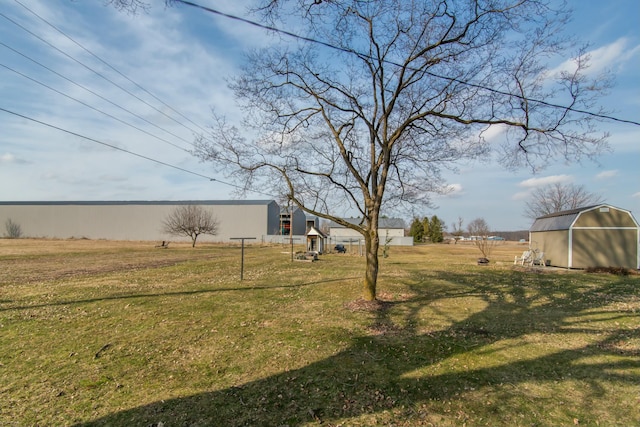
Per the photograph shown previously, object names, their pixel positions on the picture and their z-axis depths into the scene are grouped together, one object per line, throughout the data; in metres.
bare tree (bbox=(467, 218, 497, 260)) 27.05
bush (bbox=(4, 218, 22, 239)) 64.25
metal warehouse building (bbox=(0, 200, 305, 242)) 57.19
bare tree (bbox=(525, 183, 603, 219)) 40.62
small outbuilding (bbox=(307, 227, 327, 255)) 27.08
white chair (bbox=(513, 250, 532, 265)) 21.02
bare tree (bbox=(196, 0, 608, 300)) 7.66
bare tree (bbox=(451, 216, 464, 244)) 40.50
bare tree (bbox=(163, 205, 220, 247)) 41.06
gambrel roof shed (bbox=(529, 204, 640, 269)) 18.75
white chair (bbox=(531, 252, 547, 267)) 20.64
